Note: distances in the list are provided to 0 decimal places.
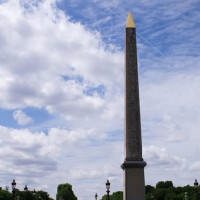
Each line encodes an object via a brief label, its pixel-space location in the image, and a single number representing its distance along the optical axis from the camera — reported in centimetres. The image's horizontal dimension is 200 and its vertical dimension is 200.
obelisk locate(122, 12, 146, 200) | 2603
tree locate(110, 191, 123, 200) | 10577
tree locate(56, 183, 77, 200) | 11616
